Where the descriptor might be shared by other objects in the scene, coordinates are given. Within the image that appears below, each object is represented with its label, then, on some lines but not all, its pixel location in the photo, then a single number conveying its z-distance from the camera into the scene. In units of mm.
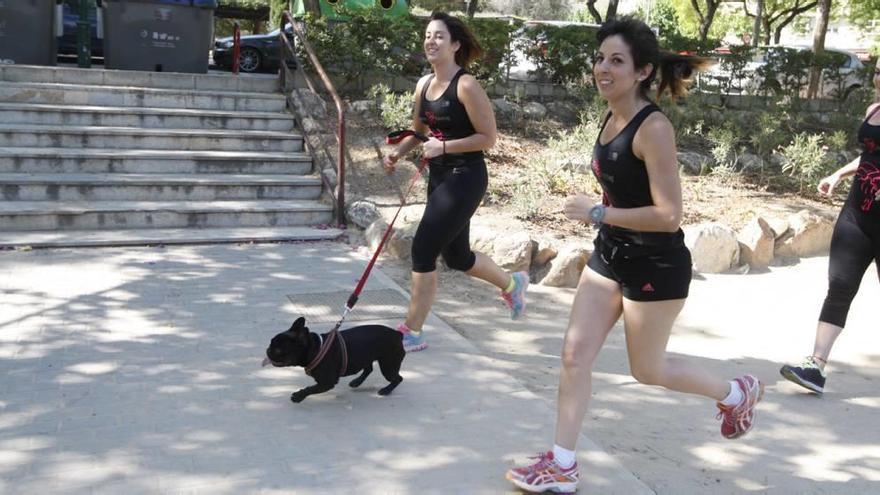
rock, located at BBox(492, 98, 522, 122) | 11203
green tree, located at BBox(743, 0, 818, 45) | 32469
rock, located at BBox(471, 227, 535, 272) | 6836
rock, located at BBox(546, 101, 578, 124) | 11688
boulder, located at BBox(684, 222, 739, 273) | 7520
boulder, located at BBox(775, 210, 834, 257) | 8141
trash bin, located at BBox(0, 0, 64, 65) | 10422
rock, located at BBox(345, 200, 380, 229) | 8023
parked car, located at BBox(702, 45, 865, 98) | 13242
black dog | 3834
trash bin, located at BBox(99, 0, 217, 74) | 10508
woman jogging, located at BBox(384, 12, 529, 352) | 4664
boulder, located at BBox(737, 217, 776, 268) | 7828
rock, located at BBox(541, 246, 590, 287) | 6852
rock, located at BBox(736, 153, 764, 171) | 10570
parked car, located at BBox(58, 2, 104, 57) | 15070
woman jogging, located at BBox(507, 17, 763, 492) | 3111
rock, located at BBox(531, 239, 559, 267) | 7043
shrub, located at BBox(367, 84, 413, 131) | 9734
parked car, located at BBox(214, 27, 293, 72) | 17469
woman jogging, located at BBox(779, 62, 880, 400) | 4668
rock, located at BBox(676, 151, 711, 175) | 10203
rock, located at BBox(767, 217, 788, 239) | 8117
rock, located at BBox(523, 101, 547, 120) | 11453
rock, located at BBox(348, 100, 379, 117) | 10328
